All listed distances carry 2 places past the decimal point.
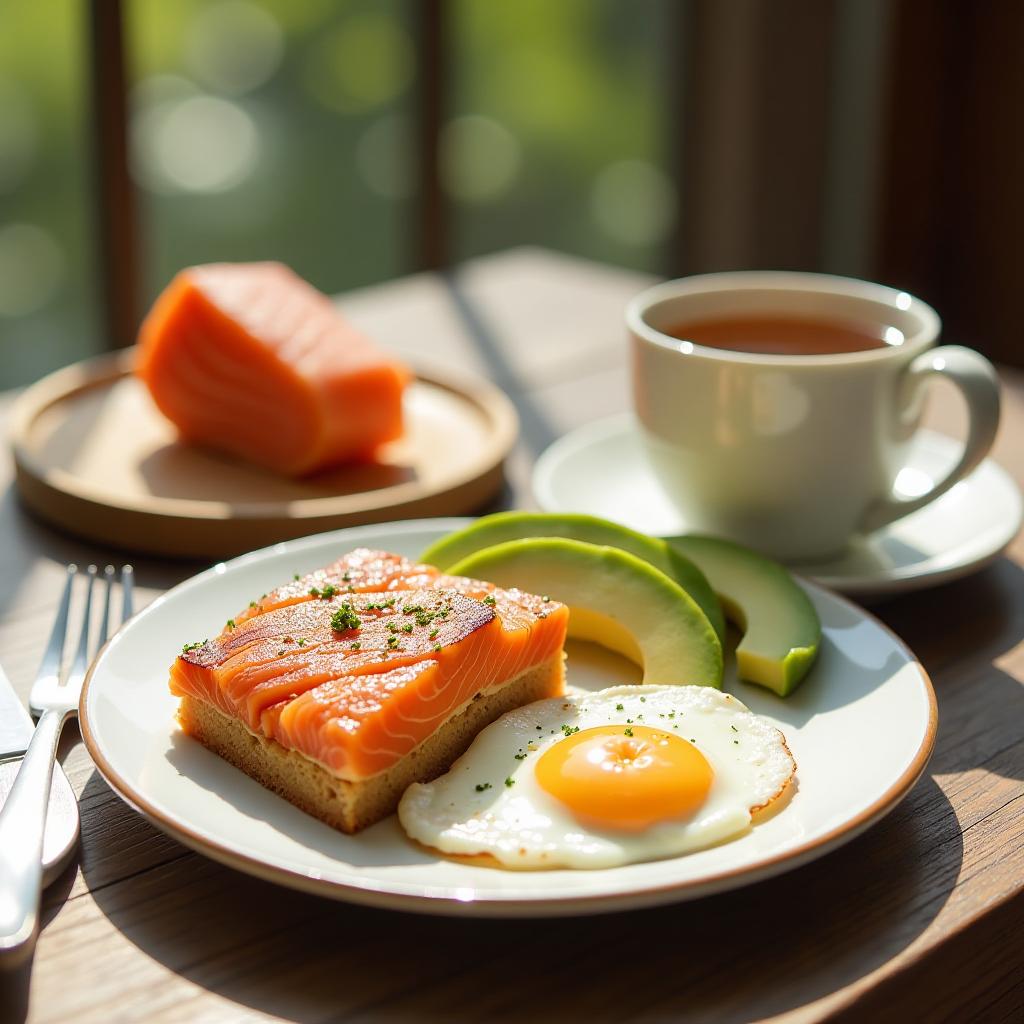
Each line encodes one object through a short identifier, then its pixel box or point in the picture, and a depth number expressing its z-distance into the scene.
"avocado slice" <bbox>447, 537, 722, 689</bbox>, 0.71
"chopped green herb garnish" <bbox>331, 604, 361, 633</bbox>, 0.67
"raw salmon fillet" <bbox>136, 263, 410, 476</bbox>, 0.88
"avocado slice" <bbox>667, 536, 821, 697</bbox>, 0.70
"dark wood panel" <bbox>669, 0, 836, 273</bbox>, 2.40
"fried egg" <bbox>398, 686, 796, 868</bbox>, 0.62
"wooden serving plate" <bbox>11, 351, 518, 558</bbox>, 0.83
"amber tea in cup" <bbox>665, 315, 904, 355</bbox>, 0.84
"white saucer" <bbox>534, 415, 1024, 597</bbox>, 0.79
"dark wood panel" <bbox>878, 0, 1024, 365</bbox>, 2.33
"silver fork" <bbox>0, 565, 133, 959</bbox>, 0.59
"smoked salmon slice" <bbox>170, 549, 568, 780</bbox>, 0.64
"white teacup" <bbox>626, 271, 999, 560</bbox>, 0.79
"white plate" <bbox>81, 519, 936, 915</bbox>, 0.60
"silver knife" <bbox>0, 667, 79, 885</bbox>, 0.63
